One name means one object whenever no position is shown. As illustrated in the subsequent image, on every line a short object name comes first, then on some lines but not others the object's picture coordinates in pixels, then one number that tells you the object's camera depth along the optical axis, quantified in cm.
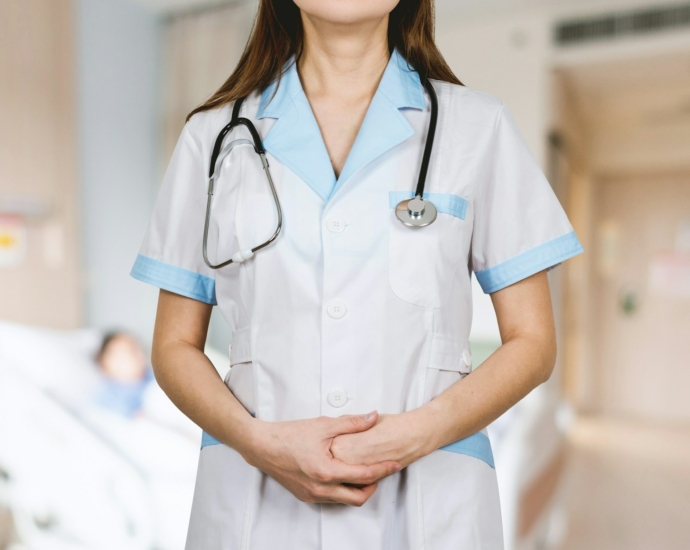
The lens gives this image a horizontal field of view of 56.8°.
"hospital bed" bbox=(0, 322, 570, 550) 179
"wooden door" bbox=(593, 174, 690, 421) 573
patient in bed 278
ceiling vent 341
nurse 68
